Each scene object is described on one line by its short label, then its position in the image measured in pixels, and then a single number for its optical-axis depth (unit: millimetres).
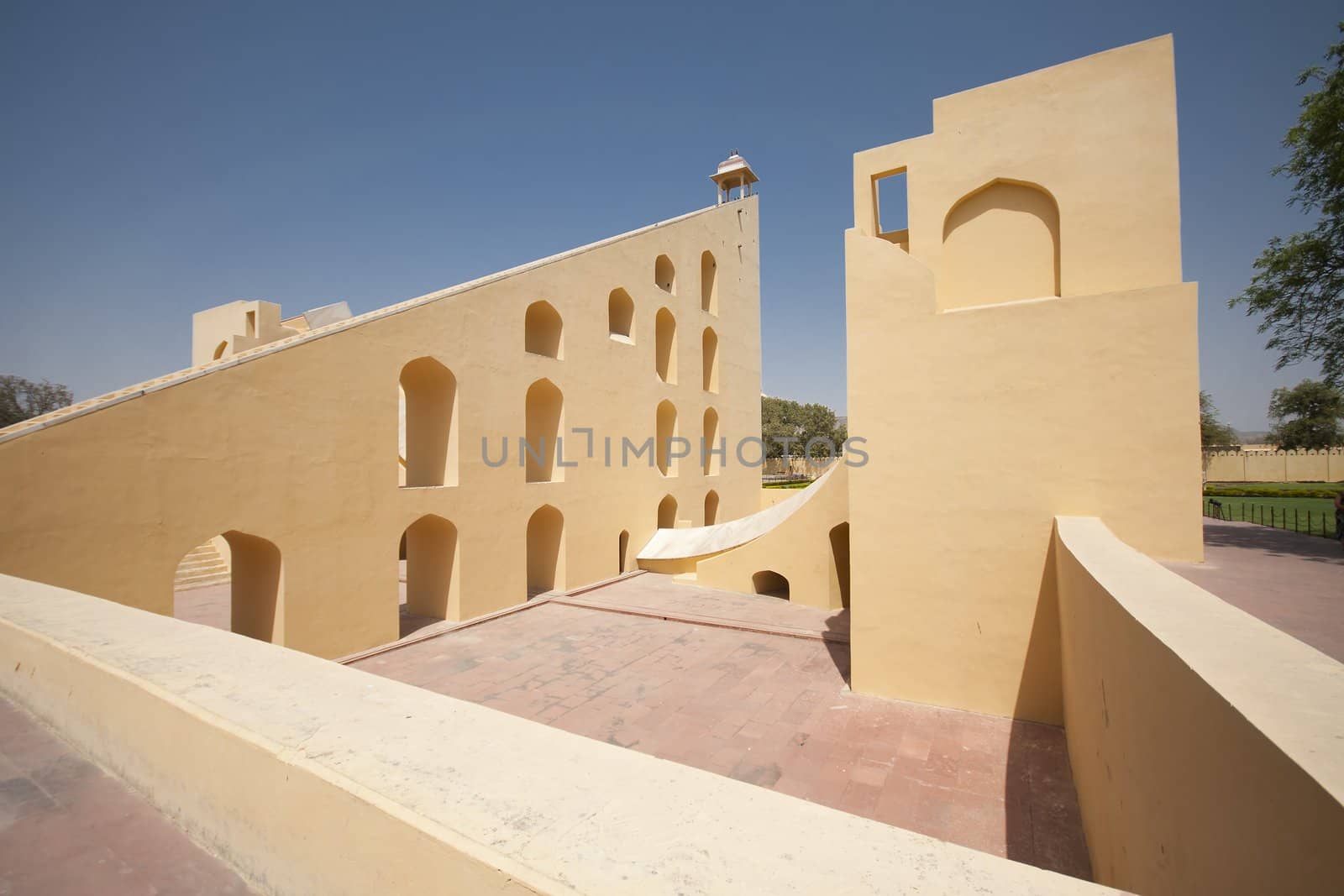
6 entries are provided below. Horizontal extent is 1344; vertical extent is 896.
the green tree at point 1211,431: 36781
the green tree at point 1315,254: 10344
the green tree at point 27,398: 26625
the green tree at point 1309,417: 34750
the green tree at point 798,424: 44438
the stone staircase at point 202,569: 13359
